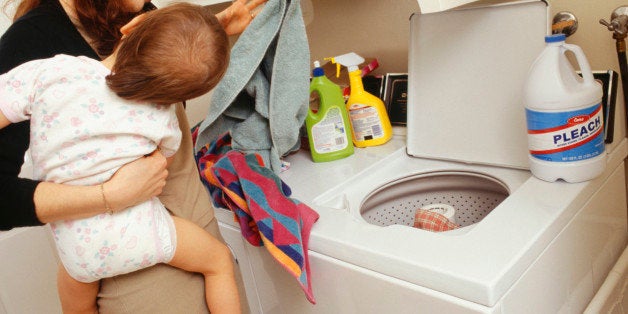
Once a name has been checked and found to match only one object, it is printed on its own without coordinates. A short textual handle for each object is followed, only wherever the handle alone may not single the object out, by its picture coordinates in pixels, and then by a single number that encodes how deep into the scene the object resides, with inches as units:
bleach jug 52.9
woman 46.3
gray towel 66.6
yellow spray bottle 79.4
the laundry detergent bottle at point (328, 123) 77.2
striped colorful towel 55.0
